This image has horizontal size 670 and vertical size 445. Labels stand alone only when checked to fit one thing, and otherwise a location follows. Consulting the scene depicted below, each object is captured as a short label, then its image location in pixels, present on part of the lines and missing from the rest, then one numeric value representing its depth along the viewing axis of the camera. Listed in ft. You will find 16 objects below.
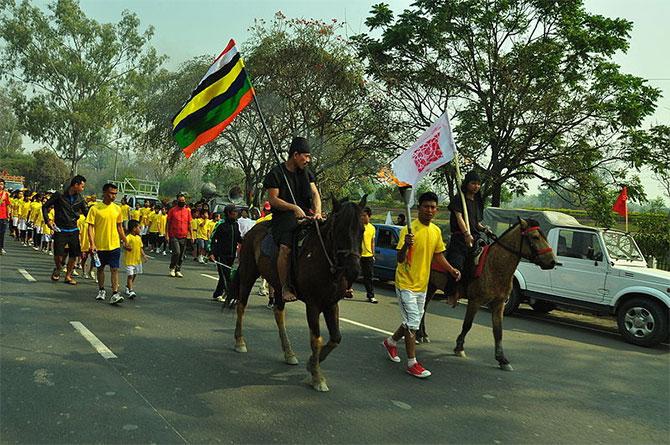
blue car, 48.03
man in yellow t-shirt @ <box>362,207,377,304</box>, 35.60
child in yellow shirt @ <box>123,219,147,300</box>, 32.37
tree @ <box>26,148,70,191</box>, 208.03
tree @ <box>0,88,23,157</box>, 274.36
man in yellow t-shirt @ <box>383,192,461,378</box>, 19.74
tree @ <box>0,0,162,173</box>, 128.57
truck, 88.89
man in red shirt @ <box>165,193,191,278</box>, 44.72
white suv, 30.53
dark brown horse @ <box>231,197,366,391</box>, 16.40
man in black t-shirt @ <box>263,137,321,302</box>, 18.72
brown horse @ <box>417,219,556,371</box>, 22.57
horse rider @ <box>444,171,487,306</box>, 24.11
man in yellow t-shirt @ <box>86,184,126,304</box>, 29.99
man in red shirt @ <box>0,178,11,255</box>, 47.91
